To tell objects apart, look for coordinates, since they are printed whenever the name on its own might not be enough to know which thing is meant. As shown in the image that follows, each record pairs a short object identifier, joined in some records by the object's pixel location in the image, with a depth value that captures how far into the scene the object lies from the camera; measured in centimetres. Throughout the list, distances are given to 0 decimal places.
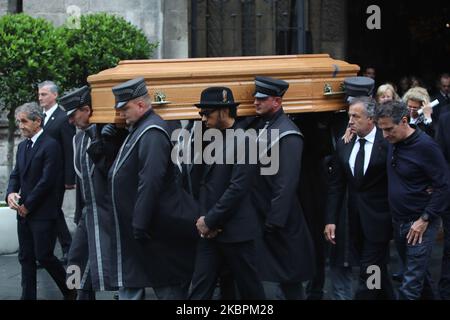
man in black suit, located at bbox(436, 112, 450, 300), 851
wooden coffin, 801
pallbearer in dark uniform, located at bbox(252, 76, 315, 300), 750
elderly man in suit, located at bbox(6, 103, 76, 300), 870
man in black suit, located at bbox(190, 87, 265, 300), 730
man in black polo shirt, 738
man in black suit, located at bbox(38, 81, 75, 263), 1000
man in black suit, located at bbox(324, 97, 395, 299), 786
